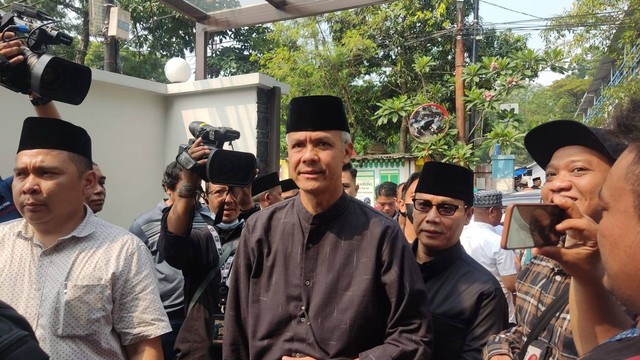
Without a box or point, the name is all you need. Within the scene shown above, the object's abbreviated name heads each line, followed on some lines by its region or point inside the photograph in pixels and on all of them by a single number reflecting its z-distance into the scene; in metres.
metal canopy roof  5.32
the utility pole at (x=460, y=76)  14.16
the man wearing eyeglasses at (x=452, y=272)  2.35
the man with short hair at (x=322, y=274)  2.03
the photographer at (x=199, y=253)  2.63
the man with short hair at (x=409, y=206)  3.70
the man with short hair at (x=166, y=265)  3.57
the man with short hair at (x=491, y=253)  4.60
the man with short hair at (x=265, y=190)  4.08
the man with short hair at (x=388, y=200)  6.23
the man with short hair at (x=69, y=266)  2.06
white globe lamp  6.68
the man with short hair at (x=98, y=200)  3.80
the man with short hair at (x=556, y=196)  1.64
